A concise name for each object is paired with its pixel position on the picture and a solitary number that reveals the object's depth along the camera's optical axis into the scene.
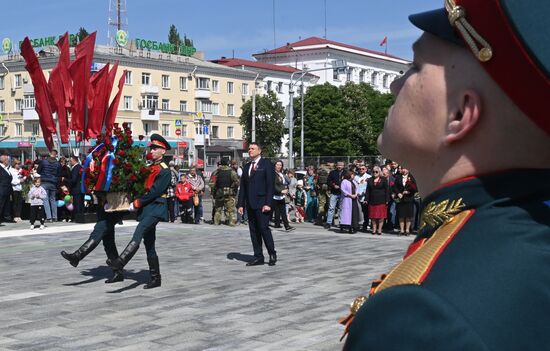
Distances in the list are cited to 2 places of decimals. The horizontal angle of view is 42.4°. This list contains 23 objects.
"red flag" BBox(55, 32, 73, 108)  21.96
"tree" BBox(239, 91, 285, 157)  67.44
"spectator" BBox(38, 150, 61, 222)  20.42
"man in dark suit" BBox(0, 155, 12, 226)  19.78
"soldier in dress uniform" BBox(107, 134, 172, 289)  9.56
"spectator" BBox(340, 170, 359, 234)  18.02
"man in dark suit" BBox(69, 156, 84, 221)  20.84
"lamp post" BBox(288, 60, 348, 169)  31.99
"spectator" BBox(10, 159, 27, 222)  21.33
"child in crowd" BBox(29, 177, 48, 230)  18.30
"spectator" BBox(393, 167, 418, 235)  17.23
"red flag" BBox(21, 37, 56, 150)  21.48
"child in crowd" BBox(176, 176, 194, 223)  20.56
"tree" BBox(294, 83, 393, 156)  71.44
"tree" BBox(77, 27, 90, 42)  105.39
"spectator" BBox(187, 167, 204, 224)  20.86
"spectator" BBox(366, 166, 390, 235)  17.59
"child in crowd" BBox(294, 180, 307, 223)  22.00
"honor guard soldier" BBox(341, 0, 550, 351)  0.97
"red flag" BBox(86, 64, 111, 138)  22.33
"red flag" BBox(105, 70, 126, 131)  22.75
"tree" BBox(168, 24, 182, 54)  111.75
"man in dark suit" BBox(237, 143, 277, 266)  11.70
